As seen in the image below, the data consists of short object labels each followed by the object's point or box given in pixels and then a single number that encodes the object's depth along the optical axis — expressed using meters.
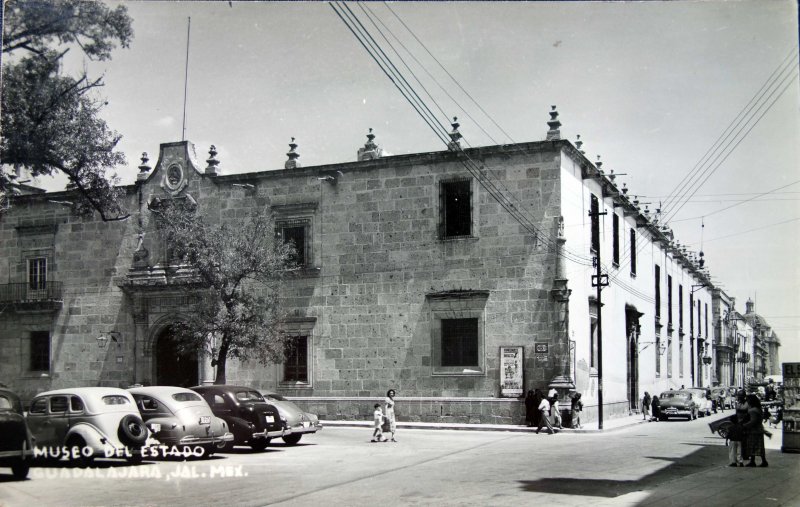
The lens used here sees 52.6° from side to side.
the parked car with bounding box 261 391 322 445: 19.19
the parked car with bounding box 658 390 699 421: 32.97
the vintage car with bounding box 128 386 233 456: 15.50
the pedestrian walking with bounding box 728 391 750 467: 15.00
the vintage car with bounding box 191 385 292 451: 17.73
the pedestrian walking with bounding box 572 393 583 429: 24.64
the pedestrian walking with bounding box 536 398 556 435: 23.11
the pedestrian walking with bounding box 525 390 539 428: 24.75
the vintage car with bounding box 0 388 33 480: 11.21
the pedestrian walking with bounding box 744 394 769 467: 14.98
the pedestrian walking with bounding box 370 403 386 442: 20.47
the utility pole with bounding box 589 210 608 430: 25.77
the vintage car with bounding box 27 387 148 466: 13.40
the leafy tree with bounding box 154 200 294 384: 24.77
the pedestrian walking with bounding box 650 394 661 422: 32.99
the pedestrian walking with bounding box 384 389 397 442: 20.73
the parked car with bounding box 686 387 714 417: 35.80
